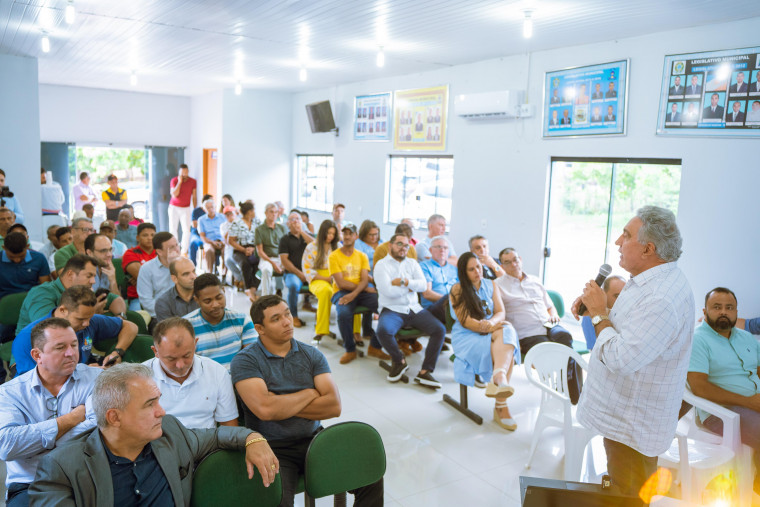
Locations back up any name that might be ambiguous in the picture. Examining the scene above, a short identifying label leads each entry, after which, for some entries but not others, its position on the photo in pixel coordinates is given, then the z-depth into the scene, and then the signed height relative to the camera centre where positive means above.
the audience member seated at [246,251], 7.80 -0.99
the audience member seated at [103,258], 4.31 -0.66
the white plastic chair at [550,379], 3.48 -1.18
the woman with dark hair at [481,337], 4.21 -1.14
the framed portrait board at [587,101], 5.79 +0.99
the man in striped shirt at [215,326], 3.25 -0.86
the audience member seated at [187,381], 2.52 -0.92
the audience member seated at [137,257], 4.91 -0.74
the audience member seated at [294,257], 6.77 -0.93
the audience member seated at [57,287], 3.50 -0.73
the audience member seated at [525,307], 4.68 -0.97
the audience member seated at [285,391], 2.58 -0.98
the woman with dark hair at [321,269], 6.13 -0.98
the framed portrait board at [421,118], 8.12 +1.00
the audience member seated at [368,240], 6.64 -0.65
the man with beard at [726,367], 3.15 -0.95
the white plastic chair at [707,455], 2.89 -1.33
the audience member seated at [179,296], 3.75 -0.80
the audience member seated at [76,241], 4.80 -0.62
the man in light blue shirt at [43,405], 2.19 -0.97
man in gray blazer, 1.76 -0.94
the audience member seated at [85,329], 2.82 -0.86
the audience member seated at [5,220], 5.63 -0.51
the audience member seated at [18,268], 4.52 -0.79
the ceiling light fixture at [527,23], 4.94 +1.45
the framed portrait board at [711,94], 4.78 +0.92
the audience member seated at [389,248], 5.90 -0.66
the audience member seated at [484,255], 5.18 -0.62
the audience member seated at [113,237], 5.65 -0.65
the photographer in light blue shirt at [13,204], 6.89 -0.44
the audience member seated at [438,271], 5.82 -0.86
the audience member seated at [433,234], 6.55 -0.59
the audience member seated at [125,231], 7.58 -0.77
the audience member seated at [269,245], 7.28 -0.87
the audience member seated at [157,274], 4.54 -0.80
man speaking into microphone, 2.13 -0.58
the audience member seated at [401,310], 5.03 -1.15
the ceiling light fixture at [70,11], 4.93 +1.37
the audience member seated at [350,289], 5.67 -1.08
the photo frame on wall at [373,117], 9.23 +1.12
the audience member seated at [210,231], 9.20 -0.87
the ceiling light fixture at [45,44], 6.05 +1.34
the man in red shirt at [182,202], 11.94 -0.56
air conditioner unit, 6.77 +1.04
